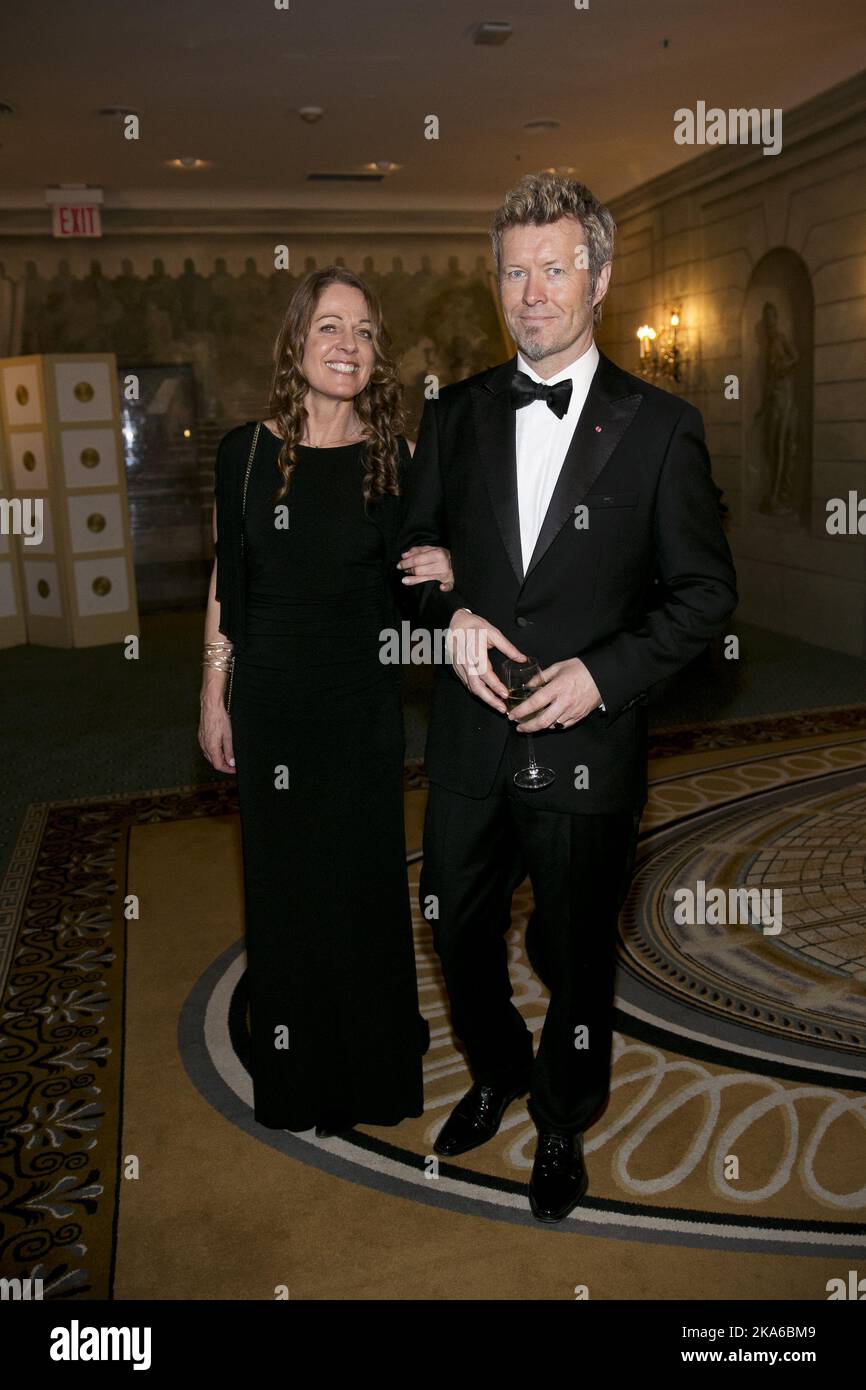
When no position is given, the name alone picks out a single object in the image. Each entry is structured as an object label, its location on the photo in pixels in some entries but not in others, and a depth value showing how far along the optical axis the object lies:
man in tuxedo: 2.12
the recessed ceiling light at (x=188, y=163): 9.61
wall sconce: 10.36
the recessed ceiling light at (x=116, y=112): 8.00
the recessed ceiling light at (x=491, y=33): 6.50
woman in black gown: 2.51
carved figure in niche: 8.95
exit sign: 10.61
